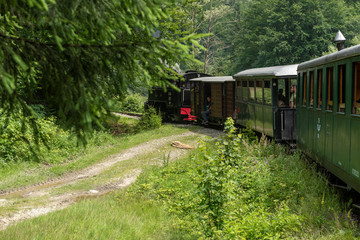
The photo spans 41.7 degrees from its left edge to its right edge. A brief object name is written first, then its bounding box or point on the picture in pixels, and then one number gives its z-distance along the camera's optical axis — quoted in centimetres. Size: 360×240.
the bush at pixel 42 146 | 1489
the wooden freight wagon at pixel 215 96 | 2288
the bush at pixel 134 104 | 3844
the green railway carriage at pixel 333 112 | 773
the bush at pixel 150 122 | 2475
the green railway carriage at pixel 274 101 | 1494
